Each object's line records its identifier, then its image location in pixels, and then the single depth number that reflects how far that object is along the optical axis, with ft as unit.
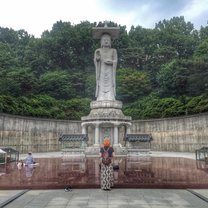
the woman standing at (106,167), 21.85
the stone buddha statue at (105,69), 59.51
